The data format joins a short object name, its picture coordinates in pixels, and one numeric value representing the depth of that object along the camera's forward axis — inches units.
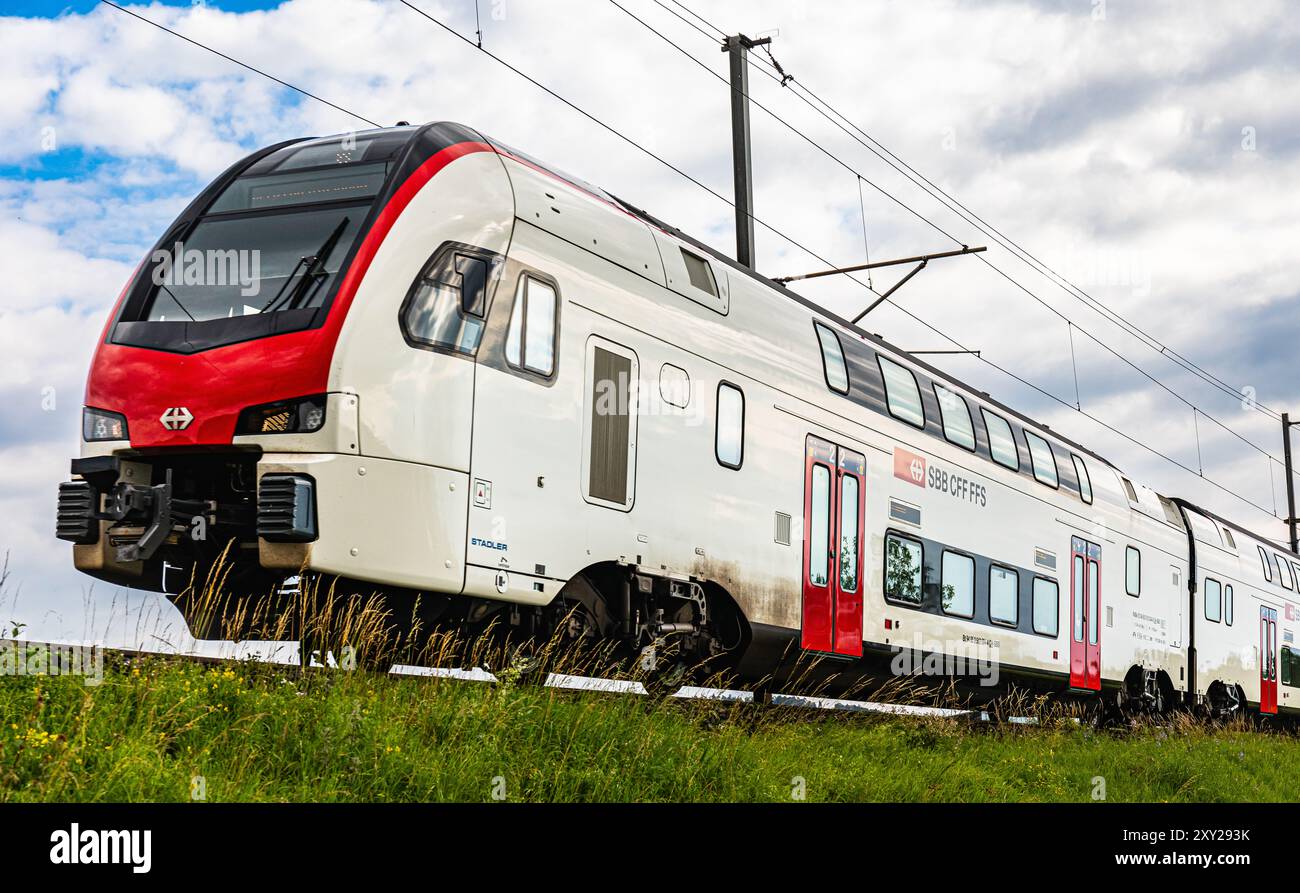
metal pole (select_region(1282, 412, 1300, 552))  1614.2
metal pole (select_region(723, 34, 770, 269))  606.5
